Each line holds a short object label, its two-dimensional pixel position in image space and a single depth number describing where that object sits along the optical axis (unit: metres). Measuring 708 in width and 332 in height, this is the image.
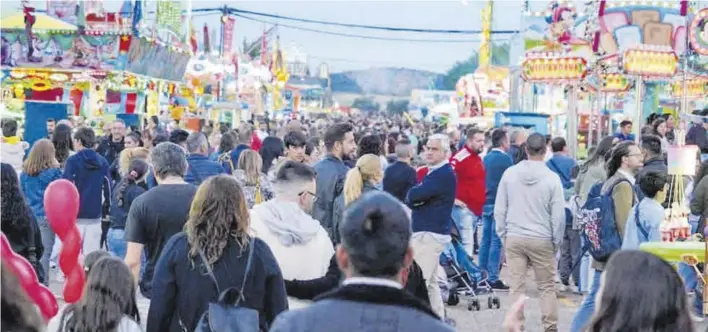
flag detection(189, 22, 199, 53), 42.10
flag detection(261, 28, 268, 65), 64.06
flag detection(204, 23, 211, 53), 50.31
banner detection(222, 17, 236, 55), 48.86
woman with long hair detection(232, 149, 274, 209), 11.45
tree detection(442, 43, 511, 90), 159.45
